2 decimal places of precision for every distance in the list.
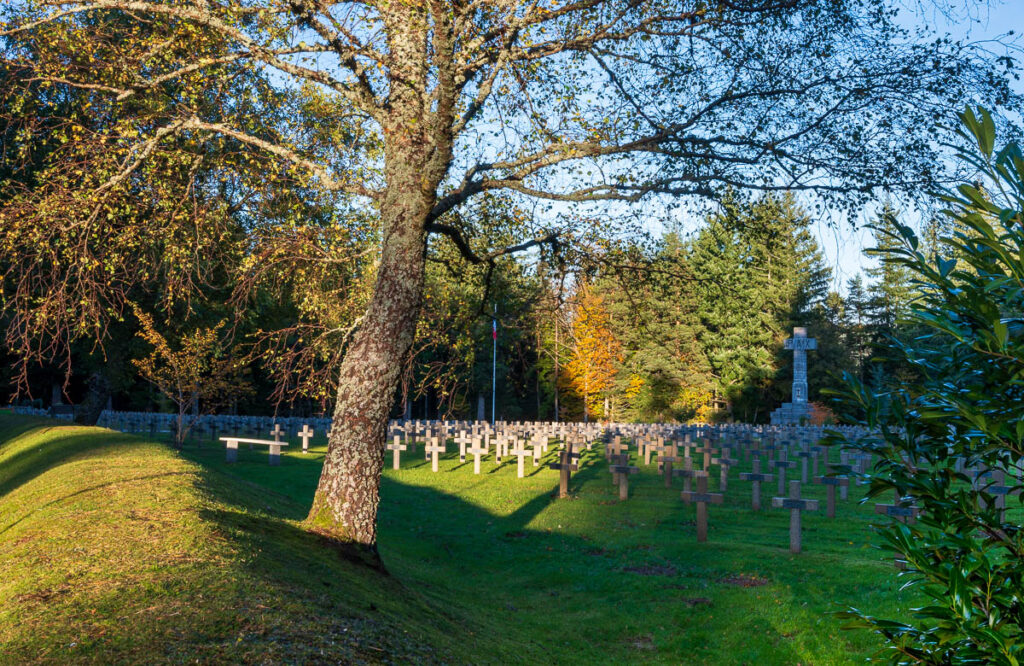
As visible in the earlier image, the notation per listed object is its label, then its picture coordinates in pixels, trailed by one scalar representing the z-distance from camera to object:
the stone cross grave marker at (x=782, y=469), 17.62
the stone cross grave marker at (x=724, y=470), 17.80
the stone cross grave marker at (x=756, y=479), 14.59
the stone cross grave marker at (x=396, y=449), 23.64
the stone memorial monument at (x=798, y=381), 40.94
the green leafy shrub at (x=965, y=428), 2.48
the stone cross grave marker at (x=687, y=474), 15.36
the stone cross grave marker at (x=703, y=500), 12.55
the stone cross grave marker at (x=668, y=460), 18.84
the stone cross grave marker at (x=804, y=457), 21.80
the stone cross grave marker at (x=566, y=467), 17.75
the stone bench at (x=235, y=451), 23.22
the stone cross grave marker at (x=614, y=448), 22.09
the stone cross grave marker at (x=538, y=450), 23.67
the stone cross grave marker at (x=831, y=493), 15.65
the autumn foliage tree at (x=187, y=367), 23.00
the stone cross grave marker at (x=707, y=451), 20.80
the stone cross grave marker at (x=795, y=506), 11.70
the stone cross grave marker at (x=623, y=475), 17.31
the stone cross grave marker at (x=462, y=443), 25.50
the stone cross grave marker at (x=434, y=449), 22.91
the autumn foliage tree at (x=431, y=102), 8.01
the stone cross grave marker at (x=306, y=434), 27.59
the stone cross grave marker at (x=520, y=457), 20.95
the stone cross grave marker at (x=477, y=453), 22.19
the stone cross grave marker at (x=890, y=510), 9.10
